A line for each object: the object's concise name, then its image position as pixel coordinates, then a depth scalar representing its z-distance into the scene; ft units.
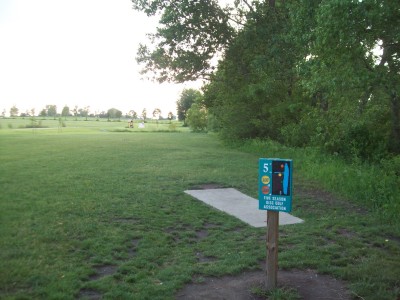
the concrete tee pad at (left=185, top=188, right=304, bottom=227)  22.83
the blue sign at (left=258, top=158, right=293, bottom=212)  12.75
